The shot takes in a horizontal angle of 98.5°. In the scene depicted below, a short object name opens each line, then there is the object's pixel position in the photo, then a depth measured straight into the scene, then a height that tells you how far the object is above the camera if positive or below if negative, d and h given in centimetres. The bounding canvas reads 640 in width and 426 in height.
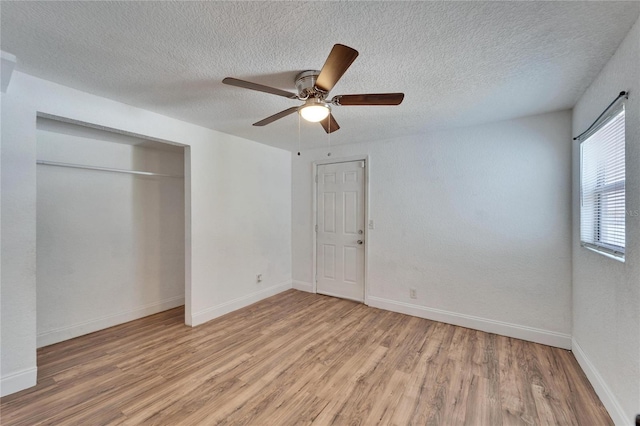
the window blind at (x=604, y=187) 178 +19
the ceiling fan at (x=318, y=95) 168 +80
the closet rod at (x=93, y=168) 275 +47
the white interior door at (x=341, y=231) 407 -29
